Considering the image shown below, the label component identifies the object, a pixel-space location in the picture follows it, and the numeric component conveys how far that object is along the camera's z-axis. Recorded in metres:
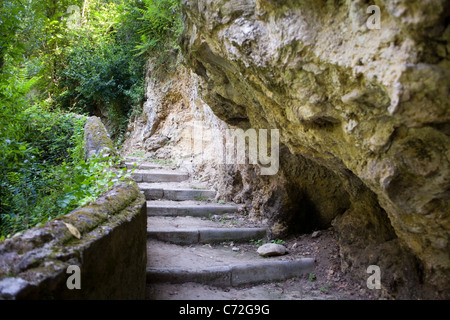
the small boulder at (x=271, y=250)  4.37
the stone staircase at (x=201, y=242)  3.83
